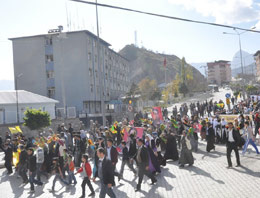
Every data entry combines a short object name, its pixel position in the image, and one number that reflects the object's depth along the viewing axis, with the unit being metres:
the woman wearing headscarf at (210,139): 12.02
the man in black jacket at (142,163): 7.53
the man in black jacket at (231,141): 8.86
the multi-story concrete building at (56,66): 36.89
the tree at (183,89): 68.75
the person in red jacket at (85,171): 7.25
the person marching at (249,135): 10.30
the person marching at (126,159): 9.12
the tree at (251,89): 40.81
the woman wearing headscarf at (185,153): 9.82
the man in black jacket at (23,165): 9.66
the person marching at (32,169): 8.75
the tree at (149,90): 62.85
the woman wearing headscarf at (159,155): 9.70
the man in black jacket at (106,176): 5.93
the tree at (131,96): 43.10
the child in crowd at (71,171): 8.41
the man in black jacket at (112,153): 7.91
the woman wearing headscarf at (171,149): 10.97
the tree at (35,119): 21.76
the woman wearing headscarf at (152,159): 8.65
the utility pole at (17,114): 25.19
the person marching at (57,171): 8.53
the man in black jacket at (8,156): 11.47
